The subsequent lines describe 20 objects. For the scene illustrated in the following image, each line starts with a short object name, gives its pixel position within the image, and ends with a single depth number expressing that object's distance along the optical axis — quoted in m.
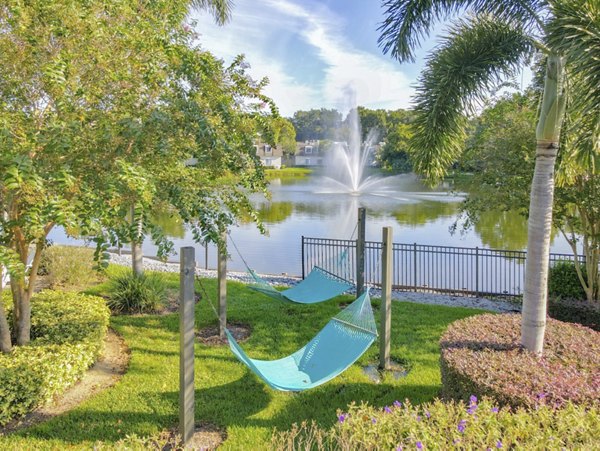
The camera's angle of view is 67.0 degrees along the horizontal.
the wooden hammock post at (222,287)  6.02
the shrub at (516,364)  3.41
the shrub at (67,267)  9.01
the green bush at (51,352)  3.93
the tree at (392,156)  42.54
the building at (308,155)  74.51
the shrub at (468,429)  2.39
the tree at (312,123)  85.51
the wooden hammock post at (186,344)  3.48
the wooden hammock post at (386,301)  5.19
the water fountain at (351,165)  29.52
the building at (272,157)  57.53
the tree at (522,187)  6.99
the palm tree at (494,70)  4.15
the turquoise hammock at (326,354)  4.06
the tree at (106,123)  3.21
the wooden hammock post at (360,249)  7.10
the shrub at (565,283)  7.79
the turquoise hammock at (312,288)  7.00
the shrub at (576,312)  6.83
